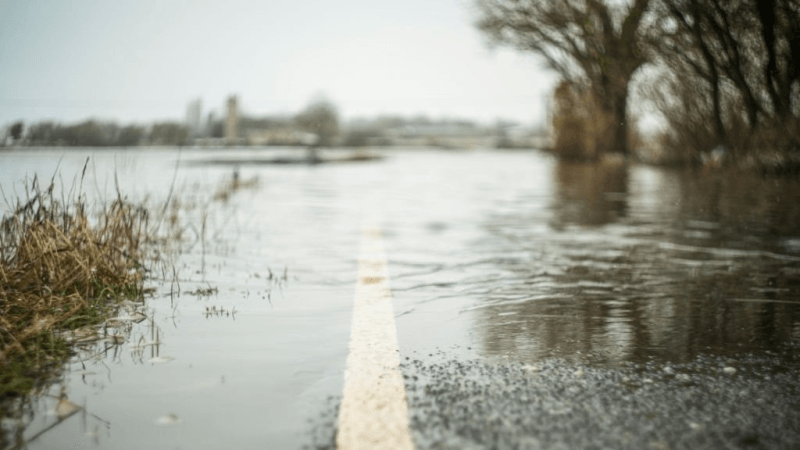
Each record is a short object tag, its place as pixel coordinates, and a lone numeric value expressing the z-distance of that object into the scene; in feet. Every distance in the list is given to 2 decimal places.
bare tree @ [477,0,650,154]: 119.83
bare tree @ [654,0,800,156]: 62.44
